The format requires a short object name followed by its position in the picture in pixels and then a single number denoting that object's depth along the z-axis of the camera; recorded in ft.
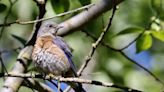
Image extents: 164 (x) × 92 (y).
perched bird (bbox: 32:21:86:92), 28.86
